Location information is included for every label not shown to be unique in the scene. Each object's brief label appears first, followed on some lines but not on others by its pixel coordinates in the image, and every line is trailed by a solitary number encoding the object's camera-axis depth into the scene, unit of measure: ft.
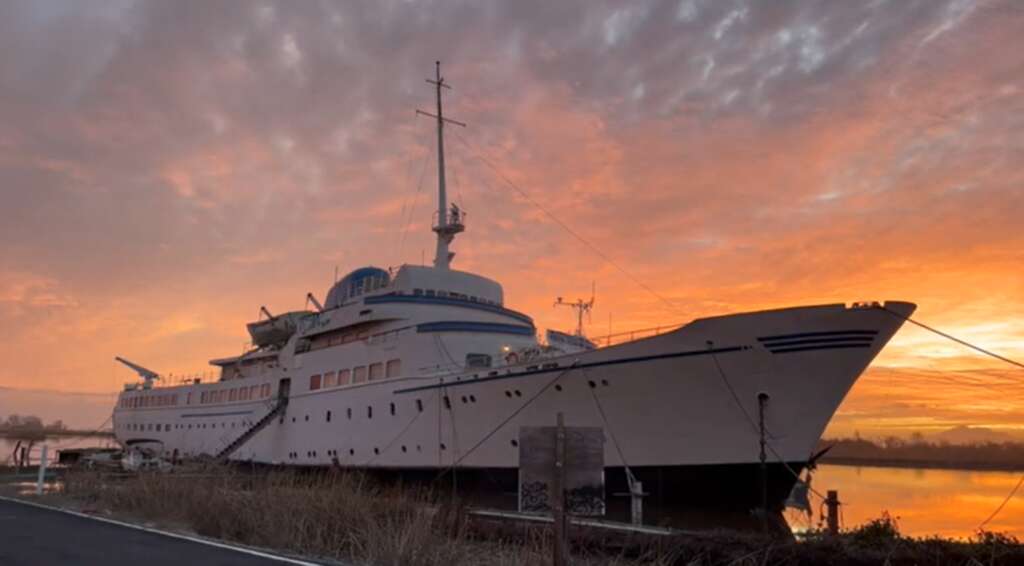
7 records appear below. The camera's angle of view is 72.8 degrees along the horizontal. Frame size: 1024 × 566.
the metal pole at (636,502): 56.03
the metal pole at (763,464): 57.11
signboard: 22.95
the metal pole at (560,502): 22.59
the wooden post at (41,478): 60.23
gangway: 118.01
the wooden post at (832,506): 61.63
